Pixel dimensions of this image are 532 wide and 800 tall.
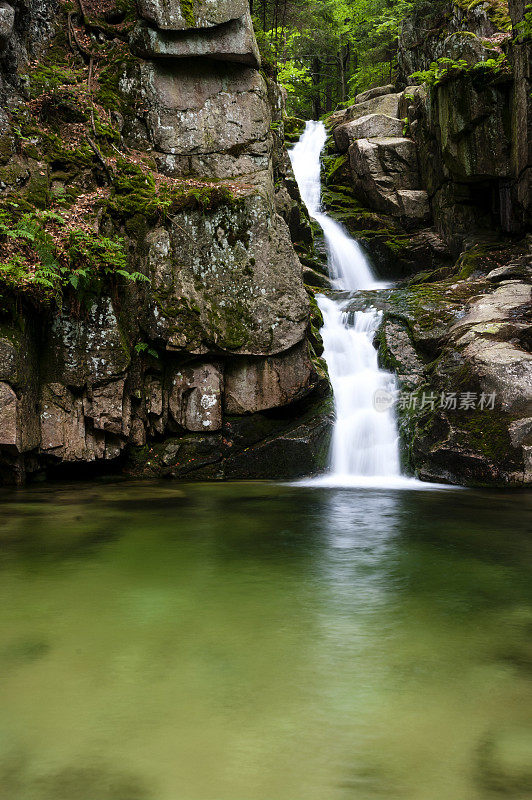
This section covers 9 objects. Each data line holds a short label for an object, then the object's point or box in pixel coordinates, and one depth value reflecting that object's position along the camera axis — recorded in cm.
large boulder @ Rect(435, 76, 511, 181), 1319
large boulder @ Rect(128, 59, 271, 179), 1136
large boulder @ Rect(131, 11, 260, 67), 1100
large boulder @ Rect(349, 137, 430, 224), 1680
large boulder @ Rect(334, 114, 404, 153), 1883
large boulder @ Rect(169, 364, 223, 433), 998
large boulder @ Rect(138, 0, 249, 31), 1078
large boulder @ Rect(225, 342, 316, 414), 1020
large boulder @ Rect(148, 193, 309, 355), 985
